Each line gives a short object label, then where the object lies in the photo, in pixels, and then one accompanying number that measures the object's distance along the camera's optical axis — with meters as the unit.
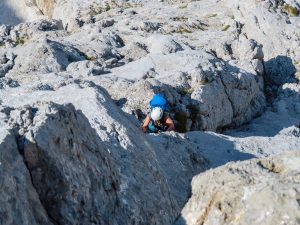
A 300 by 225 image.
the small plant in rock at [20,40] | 60.33
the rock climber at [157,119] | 24.70
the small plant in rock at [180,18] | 65.00
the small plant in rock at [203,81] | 35.37
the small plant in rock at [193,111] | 32.72
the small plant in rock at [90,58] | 46.37
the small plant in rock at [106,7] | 78.78
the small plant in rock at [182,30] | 58.72
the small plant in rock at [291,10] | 55.97
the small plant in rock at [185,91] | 33.83
